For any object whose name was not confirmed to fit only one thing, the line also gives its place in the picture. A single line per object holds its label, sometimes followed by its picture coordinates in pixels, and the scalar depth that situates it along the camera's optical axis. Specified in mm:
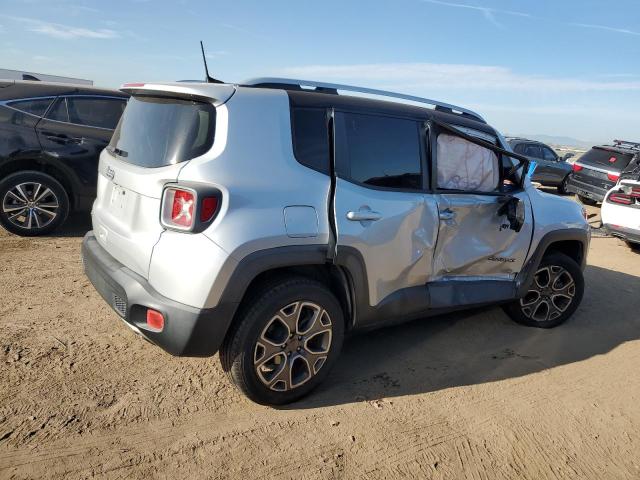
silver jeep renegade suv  2557
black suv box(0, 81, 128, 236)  5758
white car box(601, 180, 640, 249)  7535
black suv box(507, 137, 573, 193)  16062
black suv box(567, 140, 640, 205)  12109
